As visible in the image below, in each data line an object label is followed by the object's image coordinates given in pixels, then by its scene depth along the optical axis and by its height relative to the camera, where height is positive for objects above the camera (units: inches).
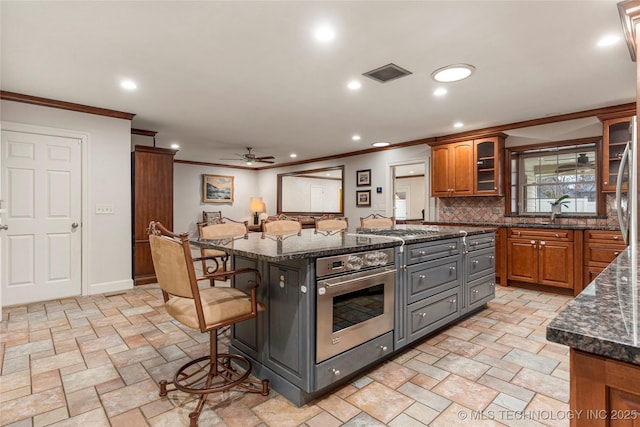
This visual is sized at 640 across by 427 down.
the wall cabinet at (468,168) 194.5 +28.4
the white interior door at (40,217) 141.6 -1.3
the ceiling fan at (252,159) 261.7 +45.2
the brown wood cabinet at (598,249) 146.3 -17.1
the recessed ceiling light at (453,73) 113.3 +50.9
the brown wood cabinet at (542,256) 158.1 -22.7
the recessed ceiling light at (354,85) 128.1 +52.0
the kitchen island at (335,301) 69.1 -22.1
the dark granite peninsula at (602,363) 21.8 -10.6
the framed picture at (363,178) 272.7 +30.2
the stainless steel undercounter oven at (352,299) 70.4 -20.8
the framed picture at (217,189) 365.1 +28.7
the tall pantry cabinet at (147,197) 183.5 +9.6
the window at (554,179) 177.2 +19.4
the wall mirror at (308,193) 374.9 +25.9
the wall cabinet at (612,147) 154.6 +31.2
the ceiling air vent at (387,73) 114.6 +51.4
